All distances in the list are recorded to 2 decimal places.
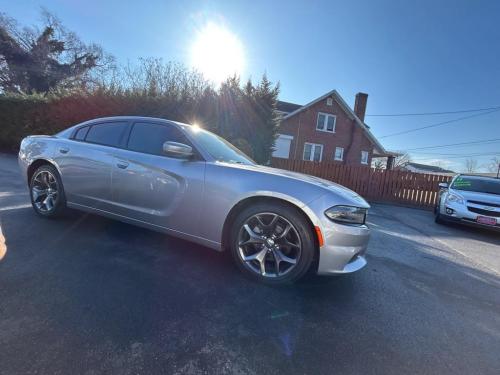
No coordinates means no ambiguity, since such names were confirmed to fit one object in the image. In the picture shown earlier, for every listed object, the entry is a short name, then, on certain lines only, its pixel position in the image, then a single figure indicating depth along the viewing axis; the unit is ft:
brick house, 66.74
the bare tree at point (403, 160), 169.68
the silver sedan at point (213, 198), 7.42
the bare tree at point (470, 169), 189.37
